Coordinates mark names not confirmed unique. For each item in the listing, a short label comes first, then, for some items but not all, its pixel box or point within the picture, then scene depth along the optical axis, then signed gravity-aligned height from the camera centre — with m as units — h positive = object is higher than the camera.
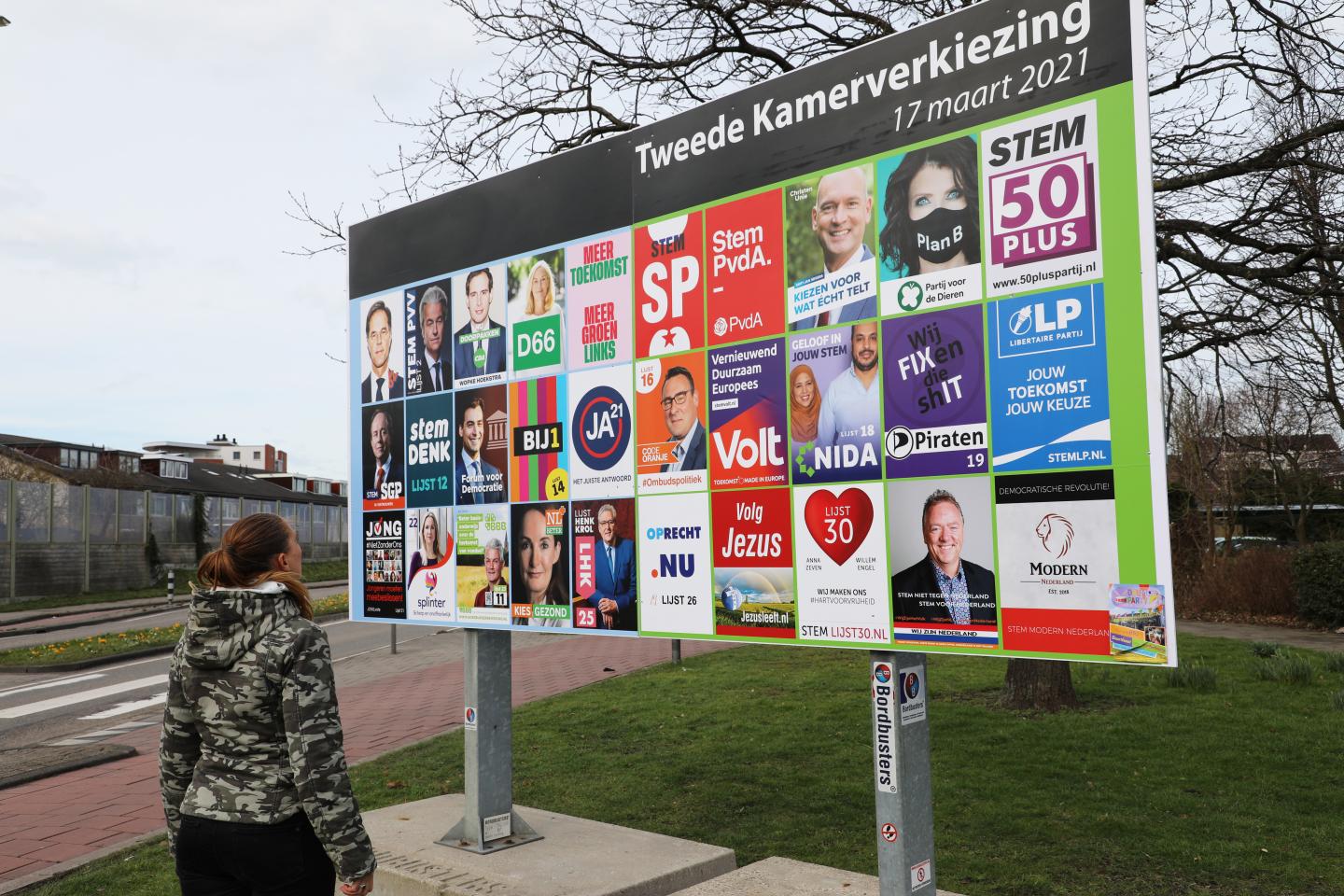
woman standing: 2.98 -0.60
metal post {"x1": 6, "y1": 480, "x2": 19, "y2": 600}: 33.16 +0.54
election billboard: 3.32 +0.57
